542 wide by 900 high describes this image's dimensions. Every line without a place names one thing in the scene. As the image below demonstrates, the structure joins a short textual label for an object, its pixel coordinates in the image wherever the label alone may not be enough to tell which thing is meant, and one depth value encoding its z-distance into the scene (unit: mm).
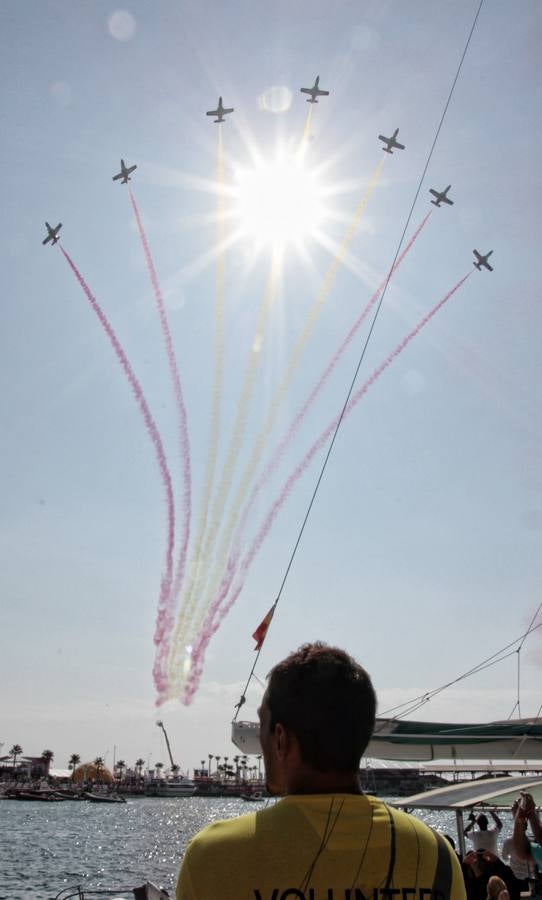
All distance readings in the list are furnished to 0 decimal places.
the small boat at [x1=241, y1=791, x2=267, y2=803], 187850
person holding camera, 14680
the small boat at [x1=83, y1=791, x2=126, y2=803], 162100
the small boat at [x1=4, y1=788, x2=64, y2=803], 154875
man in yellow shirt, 2207
